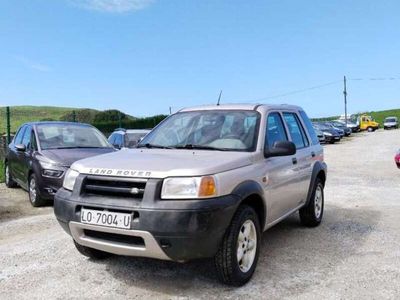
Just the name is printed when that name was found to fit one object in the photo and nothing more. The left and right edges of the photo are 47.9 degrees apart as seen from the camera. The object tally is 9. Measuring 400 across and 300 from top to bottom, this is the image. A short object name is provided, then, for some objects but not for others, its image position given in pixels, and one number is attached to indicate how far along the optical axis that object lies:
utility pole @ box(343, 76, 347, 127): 60.54
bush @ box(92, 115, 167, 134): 25.78
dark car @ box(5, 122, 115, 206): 7.96
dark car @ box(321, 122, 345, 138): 36.53
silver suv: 3.76
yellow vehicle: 54.94
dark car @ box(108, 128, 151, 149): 14.36
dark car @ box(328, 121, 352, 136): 45.11
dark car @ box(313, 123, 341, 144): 34.79
